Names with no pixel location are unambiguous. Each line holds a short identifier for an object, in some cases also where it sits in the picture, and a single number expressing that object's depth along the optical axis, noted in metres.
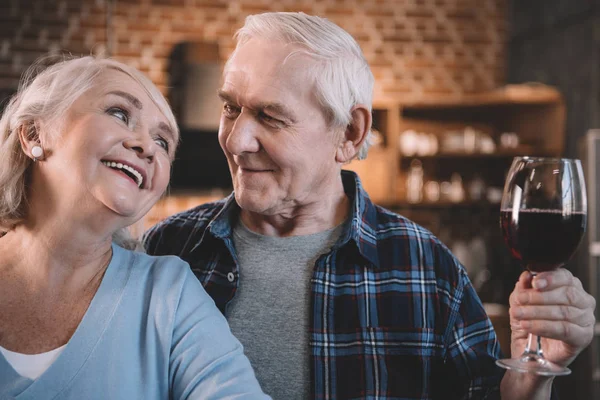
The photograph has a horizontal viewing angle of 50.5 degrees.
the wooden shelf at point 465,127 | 5.29
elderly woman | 1.25
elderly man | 1.57
